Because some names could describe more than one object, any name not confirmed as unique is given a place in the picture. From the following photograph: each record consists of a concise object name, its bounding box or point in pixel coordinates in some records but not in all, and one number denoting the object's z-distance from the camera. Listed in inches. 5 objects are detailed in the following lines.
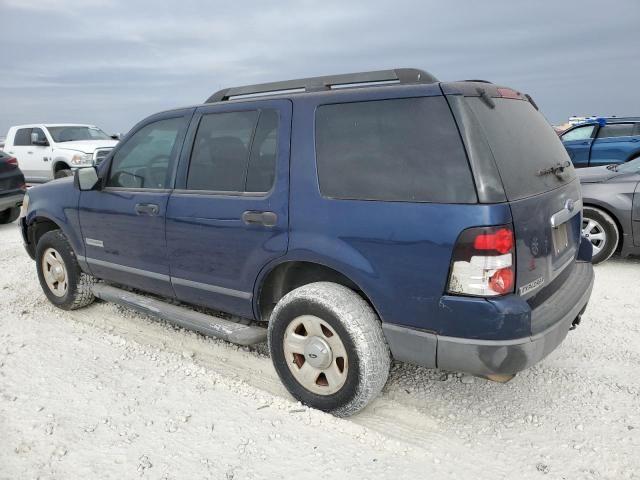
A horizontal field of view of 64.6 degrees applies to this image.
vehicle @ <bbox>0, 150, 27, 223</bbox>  347.3
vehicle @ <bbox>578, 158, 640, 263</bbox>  214.5
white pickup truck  492.4
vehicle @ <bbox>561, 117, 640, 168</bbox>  429.4
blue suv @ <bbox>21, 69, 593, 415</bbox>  92.9
